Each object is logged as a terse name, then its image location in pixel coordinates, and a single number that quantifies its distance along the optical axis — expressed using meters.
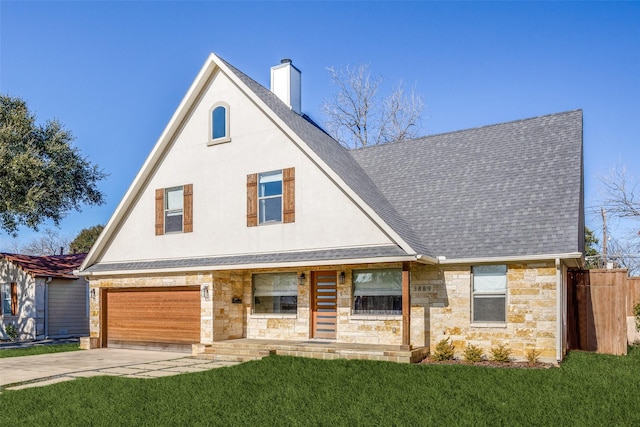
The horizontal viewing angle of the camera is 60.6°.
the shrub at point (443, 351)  12.78
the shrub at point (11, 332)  22.52
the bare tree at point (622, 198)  24.16
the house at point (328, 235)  12.81
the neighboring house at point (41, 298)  22.36
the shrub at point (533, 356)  12.02
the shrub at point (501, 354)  12.16
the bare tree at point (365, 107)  30.00
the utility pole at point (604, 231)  32.16
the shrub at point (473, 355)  12.44
